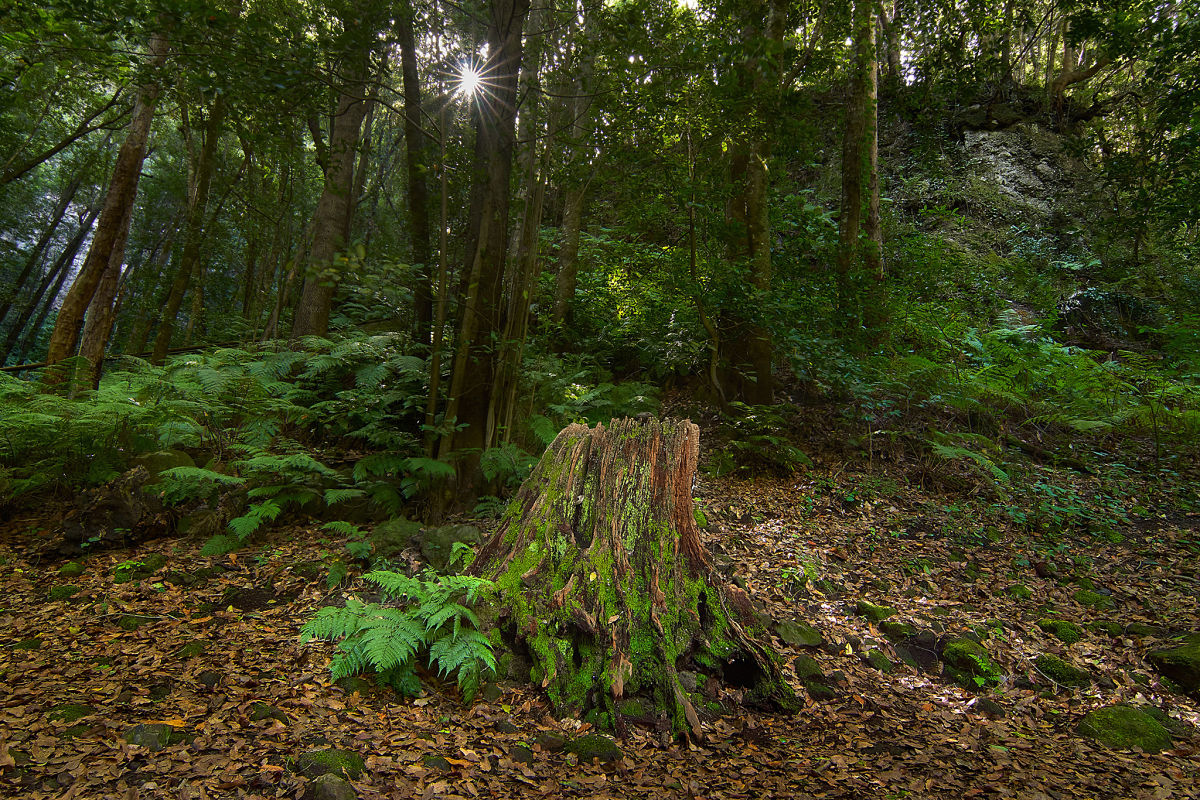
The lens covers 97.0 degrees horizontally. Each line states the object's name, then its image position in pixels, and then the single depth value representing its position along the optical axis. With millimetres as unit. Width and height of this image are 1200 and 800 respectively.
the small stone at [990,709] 3324
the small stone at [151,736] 2197
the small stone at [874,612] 4301
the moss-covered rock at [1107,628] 4164
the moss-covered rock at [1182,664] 3555
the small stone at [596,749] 2570
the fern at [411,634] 2691
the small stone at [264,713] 2477
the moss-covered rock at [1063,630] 4109
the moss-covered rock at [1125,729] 3033
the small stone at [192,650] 2941
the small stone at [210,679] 2693
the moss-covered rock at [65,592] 3494
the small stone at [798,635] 3857
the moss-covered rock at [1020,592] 4668
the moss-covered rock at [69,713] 2316
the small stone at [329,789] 2035
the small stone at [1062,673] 3652
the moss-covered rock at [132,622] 3188
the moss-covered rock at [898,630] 4086
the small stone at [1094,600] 4520
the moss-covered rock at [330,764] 2189
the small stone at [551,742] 2596
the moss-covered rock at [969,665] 3670
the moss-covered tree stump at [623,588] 2934
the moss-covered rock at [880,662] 3762
